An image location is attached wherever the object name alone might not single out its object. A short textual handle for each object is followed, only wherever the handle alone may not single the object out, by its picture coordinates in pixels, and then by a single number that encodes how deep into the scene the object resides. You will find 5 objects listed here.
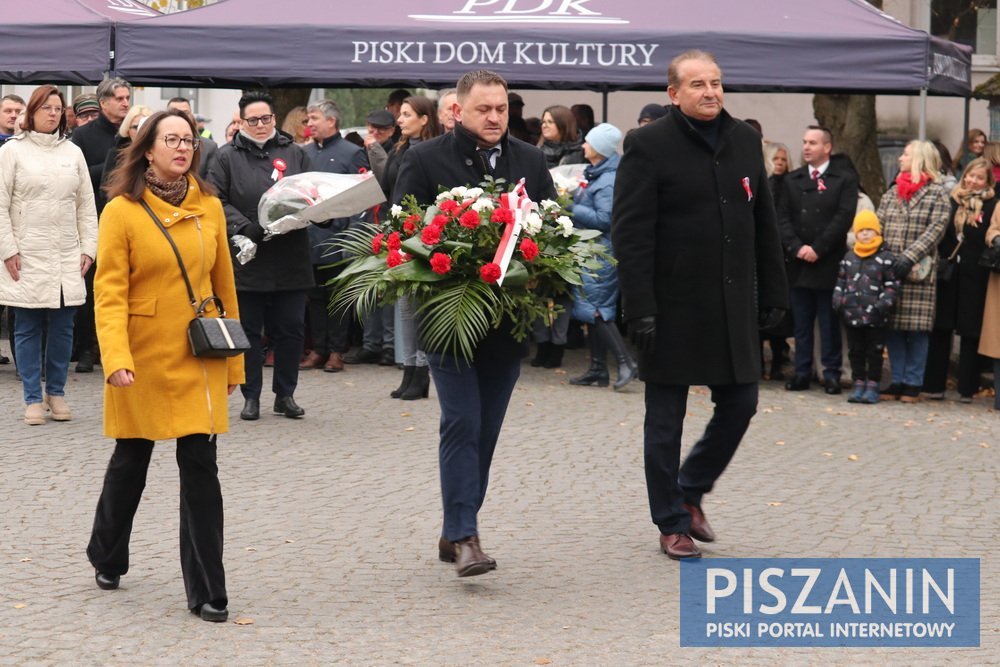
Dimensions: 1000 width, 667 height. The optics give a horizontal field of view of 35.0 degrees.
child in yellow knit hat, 11.95
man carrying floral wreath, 6.24
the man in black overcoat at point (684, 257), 6.54
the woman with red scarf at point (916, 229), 11.92
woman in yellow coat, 5.71
